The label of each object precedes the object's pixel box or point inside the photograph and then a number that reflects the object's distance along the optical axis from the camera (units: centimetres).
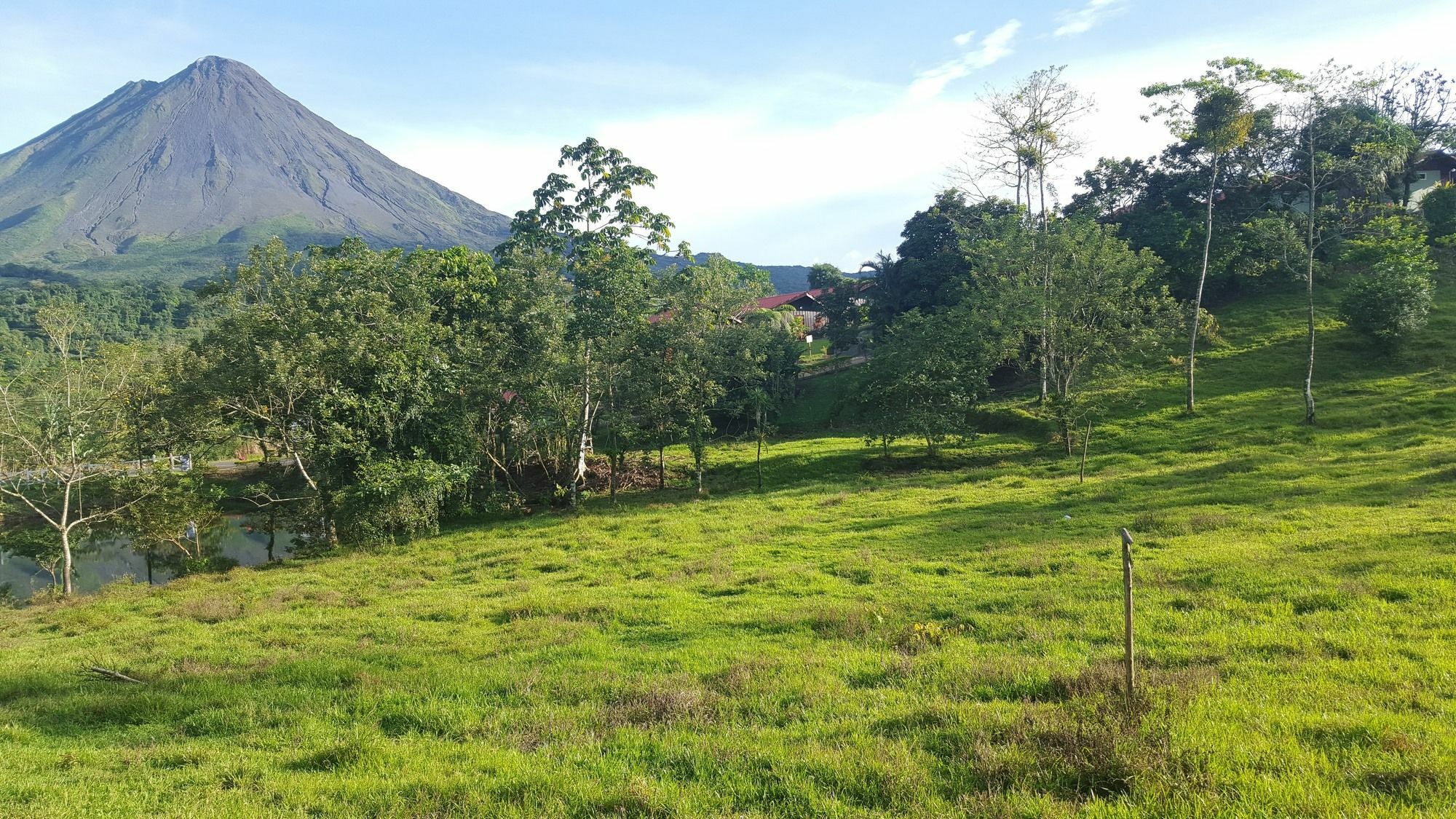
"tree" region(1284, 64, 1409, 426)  2956
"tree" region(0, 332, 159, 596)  2131
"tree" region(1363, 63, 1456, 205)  4862
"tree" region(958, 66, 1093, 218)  3847
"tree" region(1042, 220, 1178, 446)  3381
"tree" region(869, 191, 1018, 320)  5181
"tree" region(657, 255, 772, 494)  2798
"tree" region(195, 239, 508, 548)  2248
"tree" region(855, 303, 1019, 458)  2930
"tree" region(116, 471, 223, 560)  2342
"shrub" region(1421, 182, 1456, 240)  4496
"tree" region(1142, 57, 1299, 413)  2898
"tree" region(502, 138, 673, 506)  2744
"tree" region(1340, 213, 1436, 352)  3438
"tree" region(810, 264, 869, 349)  5988
